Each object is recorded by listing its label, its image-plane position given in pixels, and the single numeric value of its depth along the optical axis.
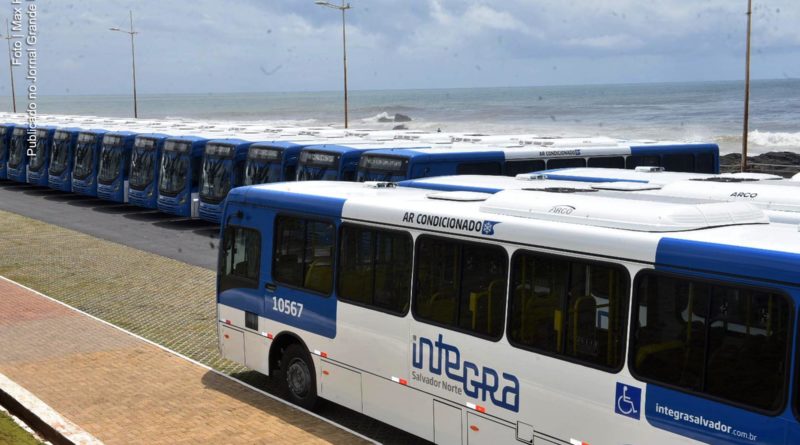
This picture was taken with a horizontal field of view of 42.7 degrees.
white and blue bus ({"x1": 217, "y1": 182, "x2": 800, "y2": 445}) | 7.17
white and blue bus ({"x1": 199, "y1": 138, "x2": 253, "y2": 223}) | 28.27
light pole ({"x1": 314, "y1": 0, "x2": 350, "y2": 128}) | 46.44
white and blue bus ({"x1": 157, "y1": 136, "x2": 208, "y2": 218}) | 30.30
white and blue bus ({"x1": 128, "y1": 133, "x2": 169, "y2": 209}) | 32.16
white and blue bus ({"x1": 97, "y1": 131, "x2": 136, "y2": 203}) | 34.34
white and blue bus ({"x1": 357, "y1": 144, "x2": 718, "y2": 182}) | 21.66
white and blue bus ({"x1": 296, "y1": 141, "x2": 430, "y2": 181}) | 23.88
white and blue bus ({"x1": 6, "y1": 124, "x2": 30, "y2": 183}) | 43.09
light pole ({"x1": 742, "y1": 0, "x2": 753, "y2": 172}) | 31.22
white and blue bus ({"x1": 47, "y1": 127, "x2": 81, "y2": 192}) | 38.34
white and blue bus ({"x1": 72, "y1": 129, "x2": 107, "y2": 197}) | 36.41
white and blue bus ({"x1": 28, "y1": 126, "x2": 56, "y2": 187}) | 40.59
